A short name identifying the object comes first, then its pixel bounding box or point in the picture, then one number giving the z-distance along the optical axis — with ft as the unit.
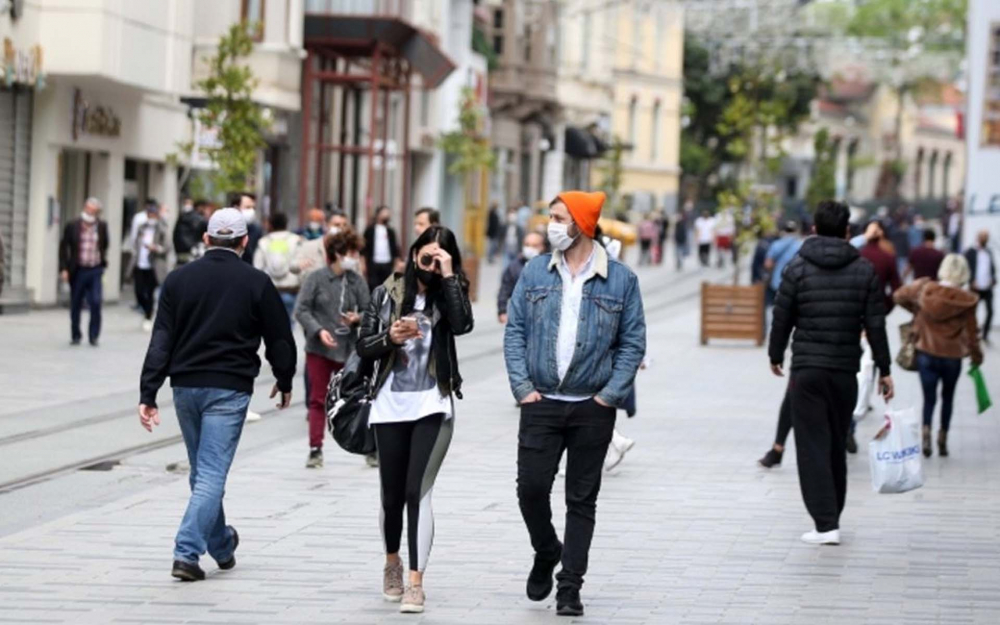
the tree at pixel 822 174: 248.52
